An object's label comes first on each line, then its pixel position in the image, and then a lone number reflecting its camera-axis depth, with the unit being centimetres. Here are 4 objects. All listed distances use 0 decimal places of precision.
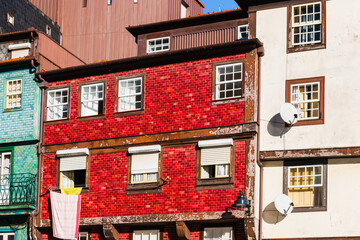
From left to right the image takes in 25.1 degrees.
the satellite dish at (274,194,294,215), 2722
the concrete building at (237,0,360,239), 2725
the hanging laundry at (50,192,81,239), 3112
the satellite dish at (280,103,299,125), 2769
